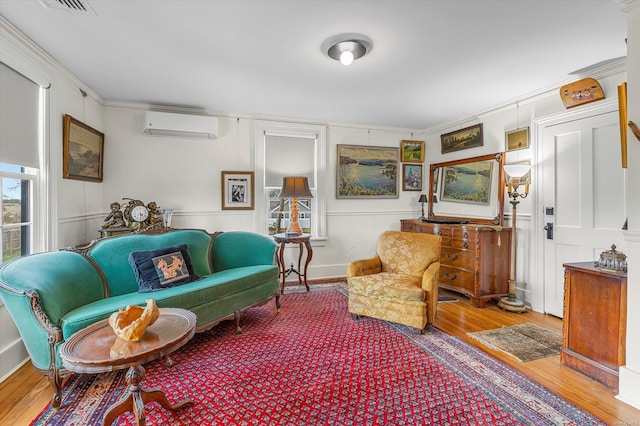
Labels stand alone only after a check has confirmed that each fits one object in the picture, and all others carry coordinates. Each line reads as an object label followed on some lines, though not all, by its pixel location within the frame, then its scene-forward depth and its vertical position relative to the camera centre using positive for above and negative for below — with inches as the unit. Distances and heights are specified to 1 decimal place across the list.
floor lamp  135.4 -3.6
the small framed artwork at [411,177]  206.8 +23.2
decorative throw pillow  104.7 -21.3
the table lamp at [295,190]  160.2 +10.8
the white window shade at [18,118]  88.0 +28.8
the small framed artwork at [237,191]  171.3 +11.2
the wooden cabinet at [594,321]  78.4 -30.9
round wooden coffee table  54.2 -27.2
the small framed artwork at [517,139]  143.0 +35.3
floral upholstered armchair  110.4 -27.9
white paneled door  112.3 +7.0
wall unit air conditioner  151.2 +44.3
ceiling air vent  75.6 +53.0
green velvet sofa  74.5 -24.9
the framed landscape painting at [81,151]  116.9 +25.6
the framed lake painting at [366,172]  193.5 +25.6
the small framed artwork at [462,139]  167.5 +42.5
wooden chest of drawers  142.0 -24.9
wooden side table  155.4 -20.6
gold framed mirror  156.1 +11.8
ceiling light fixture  92.4 +52.7
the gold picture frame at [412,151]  205.0 +40.7
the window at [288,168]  178.9 +26.2
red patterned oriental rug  68.2 -46.7
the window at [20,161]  89.7 +15.4
